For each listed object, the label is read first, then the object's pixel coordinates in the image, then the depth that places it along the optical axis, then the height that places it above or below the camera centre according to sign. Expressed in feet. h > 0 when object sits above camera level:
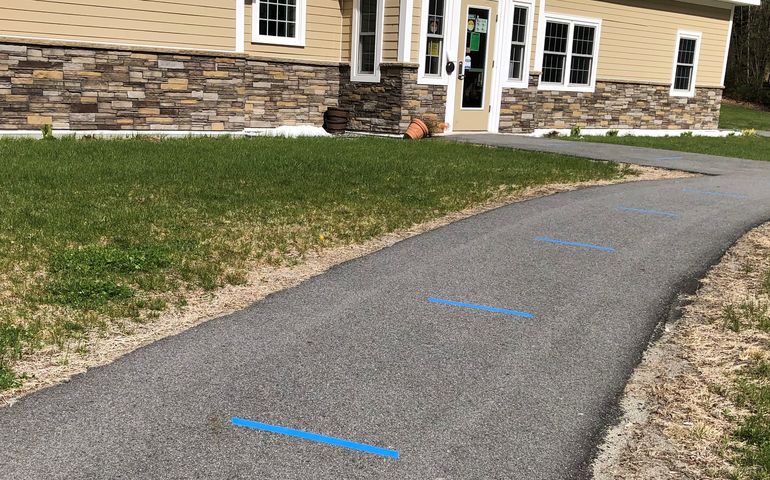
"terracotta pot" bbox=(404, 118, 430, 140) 51.21 -2.39
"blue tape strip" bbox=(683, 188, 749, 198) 33.86 -3.86
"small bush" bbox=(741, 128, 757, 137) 76.59 -2.06
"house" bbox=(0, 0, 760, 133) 42.37 +2.27
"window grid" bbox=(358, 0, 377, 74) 53.01 +4.29
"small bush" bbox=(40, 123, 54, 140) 41.01 -3.05
